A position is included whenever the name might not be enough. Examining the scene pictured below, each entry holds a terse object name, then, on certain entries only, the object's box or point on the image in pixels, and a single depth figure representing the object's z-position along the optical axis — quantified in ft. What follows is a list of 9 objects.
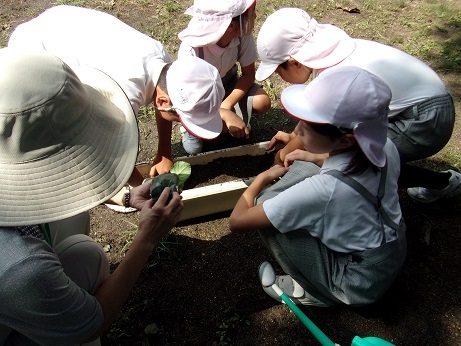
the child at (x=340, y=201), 4.88
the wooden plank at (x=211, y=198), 7.39
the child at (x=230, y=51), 7.65
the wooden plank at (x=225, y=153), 8.58
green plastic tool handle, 5.60
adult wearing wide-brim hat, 3.49
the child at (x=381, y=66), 6.63
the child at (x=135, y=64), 6.43
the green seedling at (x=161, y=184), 5.41
